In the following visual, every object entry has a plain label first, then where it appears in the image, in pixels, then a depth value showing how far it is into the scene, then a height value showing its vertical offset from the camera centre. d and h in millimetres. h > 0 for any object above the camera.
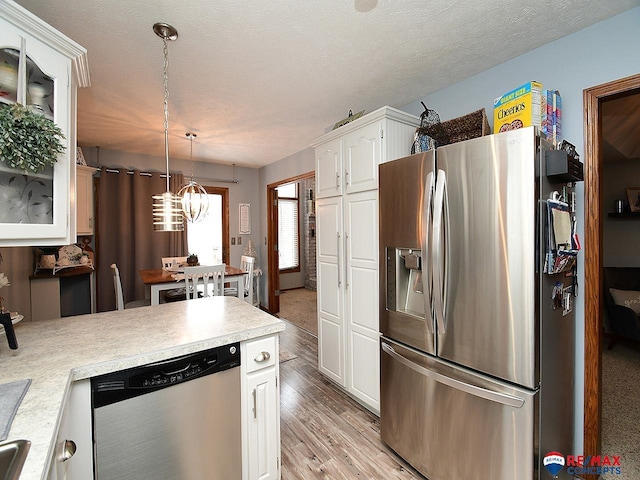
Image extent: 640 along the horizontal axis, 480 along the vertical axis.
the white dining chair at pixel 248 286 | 3816 -646
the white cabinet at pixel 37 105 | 1037 +520
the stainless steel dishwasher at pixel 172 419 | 1082 -733
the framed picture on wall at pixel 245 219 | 5246 +354
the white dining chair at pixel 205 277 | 2953 -411
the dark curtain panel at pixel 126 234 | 3934 +83
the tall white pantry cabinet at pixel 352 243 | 2186 -49
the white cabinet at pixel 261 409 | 1393 -843
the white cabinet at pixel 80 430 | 1008 -662
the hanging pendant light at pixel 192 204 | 2795 +343
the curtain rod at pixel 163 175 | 4030 +988
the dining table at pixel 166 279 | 3014 -438
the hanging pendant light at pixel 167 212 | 2096 +220
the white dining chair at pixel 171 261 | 4109 -317
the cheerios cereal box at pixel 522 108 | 1492 +666
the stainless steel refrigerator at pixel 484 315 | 1254 -384
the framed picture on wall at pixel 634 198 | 3672 +451
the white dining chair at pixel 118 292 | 3025 -543
